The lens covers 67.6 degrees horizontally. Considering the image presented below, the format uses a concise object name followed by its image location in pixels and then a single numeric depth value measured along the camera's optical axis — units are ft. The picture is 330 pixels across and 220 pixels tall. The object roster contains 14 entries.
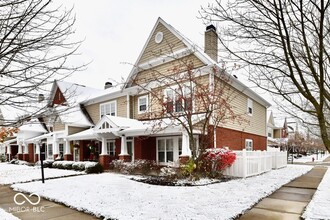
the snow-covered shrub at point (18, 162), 88.70
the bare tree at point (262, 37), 13.58
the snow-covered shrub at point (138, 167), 51.88
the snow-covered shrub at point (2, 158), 115.03
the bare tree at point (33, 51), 14.93
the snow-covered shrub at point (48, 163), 71.71
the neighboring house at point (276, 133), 129.00
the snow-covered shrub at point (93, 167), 55.89
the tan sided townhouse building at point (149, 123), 53.26
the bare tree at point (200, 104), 43.55
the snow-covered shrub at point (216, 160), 43.29
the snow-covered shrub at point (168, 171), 44.13
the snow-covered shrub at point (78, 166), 59.42
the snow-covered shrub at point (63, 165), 63.57
